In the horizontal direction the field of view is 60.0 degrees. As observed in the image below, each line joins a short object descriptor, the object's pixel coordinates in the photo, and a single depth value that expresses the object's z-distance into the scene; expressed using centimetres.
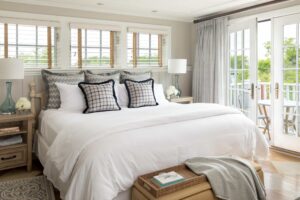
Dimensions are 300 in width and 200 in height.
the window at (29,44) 360
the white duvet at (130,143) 192
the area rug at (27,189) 256
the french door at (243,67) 418
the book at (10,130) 310
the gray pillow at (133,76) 410
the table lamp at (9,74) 310
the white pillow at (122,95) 369
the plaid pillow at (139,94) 359
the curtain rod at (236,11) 383
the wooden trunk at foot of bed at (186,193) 186
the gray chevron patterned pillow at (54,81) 348
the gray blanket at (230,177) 203
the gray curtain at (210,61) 455
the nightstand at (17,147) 306
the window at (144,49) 466
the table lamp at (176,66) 462
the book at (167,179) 190
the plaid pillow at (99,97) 321
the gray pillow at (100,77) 373
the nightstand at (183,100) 461
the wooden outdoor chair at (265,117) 487
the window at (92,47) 412
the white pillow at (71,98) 330
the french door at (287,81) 368
